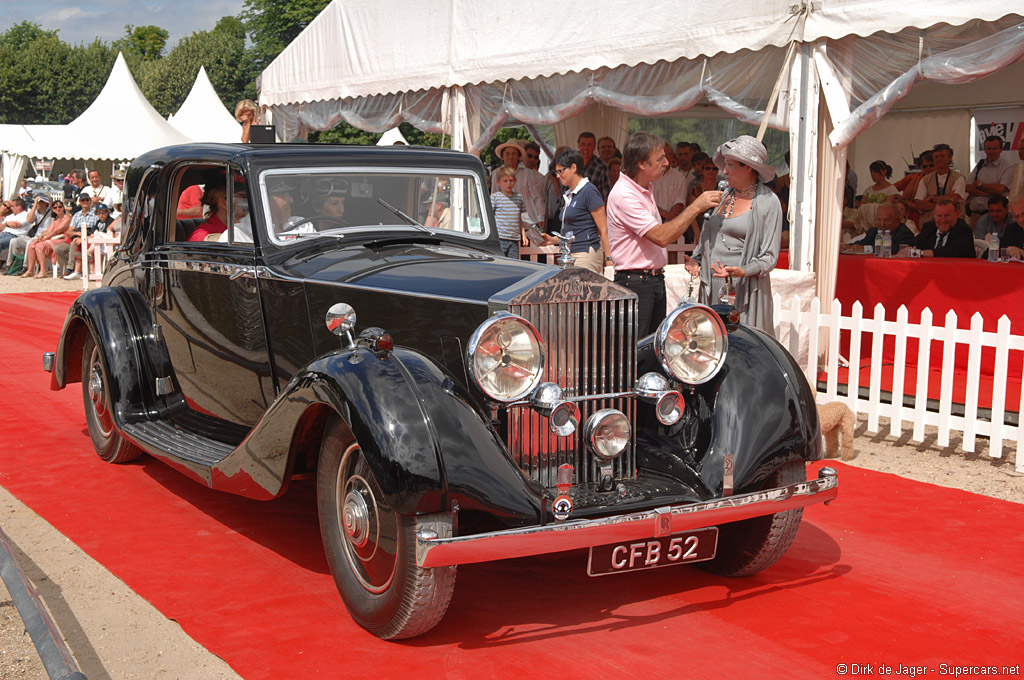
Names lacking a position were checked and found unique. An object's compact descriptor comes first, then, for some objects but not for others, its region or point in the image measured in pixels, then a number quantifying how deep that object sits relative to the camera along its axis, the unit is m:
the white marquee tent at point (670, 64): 6.70
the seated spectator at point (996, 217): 9.08
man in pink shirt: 5.71
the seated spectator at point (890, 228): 9.20
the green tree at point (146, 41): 102.81
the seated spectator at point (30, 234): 17.23
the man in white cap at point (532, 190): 12.04
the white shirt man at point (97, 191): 17.69
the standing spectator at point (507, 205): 10.09
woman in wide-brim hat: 5.85
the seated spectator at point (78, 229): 16.30
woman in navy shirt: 7.81
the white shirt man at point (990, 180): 9.92
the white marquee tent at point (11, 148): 27.15
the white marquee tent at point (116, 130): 23.06
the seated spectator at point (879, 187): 10.94
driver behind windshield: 4.56
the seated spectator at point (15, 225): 17.81
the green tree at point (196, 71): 63.88
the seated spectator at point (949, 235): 8.26
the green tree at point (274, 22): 58.94
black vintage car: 3.25
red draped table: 7.36
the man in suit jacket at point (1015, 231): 8.25
